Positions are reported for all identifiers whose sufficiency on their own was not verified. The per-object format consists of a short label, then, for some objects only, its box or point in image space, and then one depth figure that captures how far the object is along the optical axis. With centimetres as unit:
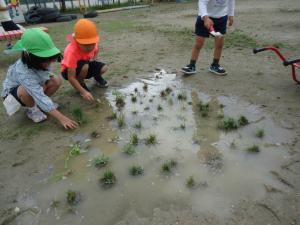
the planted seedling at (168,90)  342
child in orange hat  300
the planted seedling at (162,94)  334
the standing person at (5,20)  564
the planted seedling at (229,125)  262
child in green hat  258
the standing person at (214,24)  369
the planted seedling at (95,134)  265
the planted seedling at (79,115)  288
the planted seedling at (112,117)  292
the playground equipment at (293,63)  305
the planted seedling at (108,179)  205
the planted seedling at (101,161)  225
